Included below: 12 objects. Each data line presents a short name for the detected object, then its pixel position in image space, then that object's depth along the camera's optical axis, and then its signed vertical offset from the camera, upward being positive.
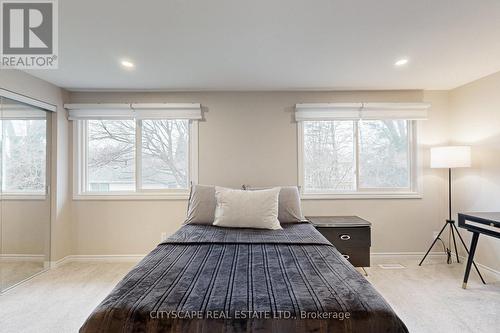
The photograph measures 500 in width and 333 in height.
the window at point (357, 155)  3.61 +0.17
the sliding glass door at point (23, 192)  2.70 -0.25
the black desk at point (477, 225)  2.34 -0.54
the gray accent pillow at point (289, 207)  2.75 -0.40
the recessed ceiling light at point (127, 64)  2.58 +1.03
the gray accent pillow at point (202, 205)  2.68 -0.38
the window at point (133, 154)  3.61 +0.19
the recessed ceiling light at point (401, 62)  2.58 +1.03
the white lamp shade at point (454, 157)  3.02 +0.12
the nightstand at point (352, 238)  2.92 -0.76
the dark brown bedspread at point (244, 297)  1.01 -0.55
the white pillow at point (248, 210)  2.49 -0.39
